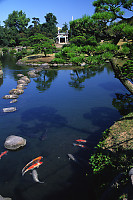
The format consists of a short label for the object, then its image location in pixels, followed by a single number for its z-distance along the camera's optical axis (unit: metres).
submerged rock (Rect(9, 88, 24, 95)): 23.11
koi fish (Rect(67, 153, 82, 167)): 10.39
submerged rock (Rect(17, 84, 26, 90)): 25.60
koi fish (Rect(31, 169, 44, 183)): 9.19
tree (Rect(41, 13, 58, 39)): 85.62
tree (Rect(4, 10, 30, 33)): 92.13
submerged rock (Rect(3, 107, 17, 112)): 17.69
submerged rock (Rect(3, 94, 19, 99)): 21.47
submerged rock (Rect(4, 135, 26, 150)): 11.87
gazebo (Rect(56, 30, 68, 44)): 79.92
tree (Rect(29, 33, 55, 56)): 50.18
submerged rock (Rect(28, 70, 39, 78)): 34.58
